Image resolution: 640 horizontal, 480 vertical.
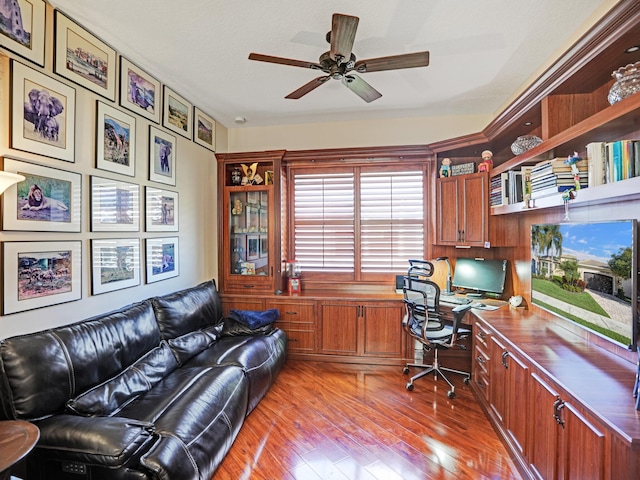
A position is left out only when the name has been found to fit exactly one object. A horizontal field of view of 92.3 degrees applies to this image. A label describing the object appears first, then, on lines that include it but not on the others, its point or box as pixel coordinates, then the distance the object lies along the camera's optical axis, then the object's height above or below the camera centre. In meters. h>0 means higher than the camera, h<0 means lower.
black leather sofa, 1.46 -0.95
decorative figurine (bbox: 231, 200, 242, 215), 4.09 +0.44
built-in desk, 1.22 -0.79
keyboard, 3.26 -0.64
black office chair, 2.93 -0.81
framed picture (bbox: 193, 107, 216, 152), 3.61 +1.37
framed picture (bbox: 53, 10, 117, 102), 2.02 +1.31
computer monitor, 3.31 -0.39
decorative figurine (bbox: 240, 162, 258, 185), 4.05 +0.91
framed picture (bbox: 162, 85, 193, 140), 3.09 +1.35
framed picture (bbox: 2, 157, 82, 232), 1.76 +0.26
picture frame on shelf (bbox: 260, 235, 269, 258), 3.96 -0.07
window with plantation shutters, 3.91 +0.27
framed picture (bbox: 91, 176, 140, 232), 2.30 +0.29
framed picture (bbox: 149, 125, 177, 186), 2.89 +0.84
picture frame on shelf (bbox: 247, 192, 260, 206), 4.03 +0.57
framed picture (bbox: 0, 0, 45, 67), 1.73 +1.24
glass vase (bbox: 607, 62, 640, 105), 1.61 +0.85
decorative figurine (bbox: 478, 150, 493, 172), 3.30 +0.85
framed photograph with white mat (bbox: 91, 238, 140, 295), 2.30 -0.18
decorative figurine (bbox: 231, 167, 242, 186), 4.09 +0.85
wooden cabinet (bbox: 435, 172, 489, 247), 3.29 +0.35
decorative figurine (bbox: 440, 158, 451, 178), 3.64 +0.87
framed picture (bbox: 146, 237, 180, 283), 2.87 -0.17
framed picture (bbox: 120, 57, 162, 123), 2.55 +1.33
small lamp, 3.70 -0.44
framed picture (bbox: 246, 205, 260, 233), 4.05 +0.29
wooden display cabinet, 3.92 +0.23
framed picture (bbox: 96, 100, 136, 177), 2.33 +0.81
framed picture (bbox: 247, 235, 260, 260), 4.04 -0.08
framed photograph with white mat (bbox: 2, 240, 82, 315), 1.76 -0.21
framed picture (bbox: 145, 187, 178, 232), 2.87 +0.31
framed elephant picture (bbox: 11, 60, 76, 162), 1.77 +0.79
